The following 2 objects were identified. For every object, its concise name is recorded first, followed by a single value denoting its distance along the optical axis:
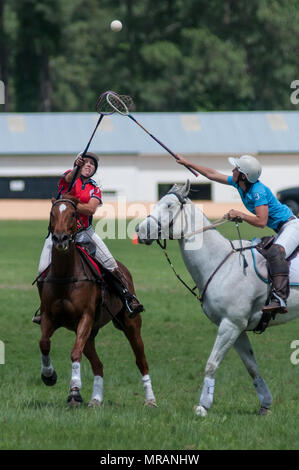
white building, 67.00
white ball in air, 32.59
